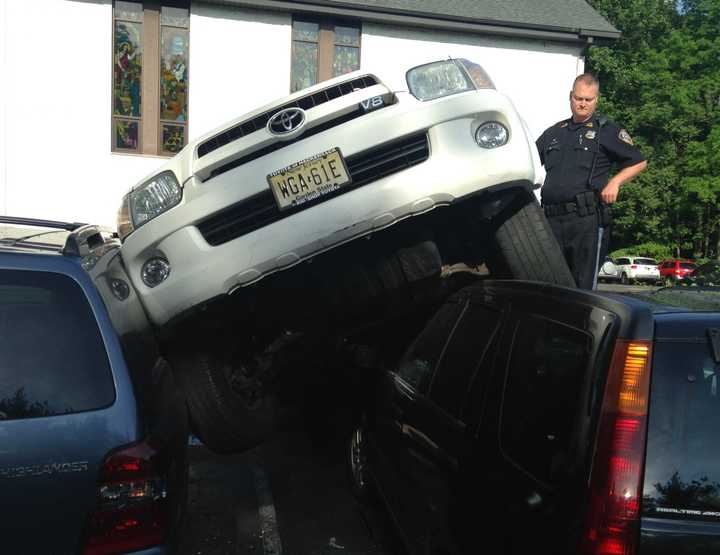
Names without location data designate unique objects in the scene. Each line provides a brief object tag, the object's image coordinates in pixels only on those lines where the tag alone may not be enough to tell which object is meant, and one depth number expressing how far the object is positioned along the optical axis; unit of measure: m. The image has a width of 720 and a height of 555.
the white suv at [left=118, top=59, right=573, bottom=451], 3.43
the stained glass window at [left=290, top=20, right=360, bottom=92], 14.26
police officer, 4.55
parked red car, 31.80
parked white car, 32.62
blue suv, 1.91
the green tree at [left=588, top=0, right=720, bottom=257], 33.72
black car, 1.71
